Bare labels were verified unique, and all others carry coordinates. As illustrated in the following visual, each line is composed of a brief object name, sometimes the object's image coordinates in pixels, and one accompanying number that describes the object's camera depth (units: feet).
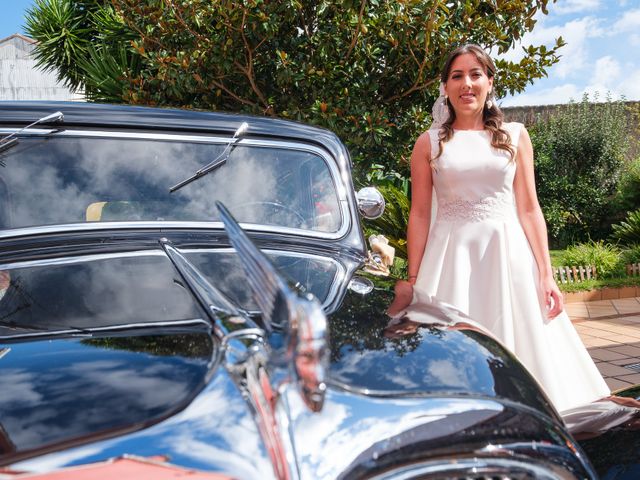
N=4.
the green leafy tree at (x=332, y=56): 18.48
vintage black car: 3.01
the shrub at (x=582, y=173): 35.91
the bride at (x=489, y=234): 7.74
